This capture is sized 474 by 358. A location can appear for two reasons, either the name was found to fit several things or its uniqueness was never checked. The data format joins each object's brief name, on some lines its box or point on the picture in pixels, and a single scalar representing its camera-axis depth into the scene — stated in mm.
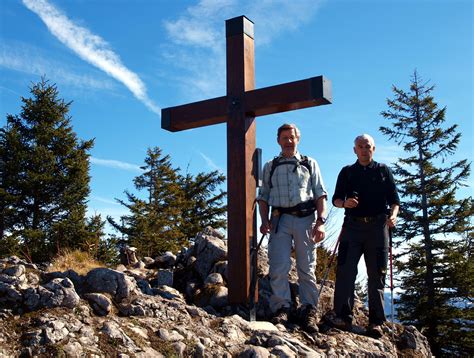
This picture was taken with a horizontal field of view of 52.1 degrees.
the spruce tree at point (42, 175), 17453
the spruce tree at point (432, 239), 18328
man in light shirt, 5320
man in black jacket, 5301
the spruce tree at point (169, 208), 20270
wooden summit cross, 5723
